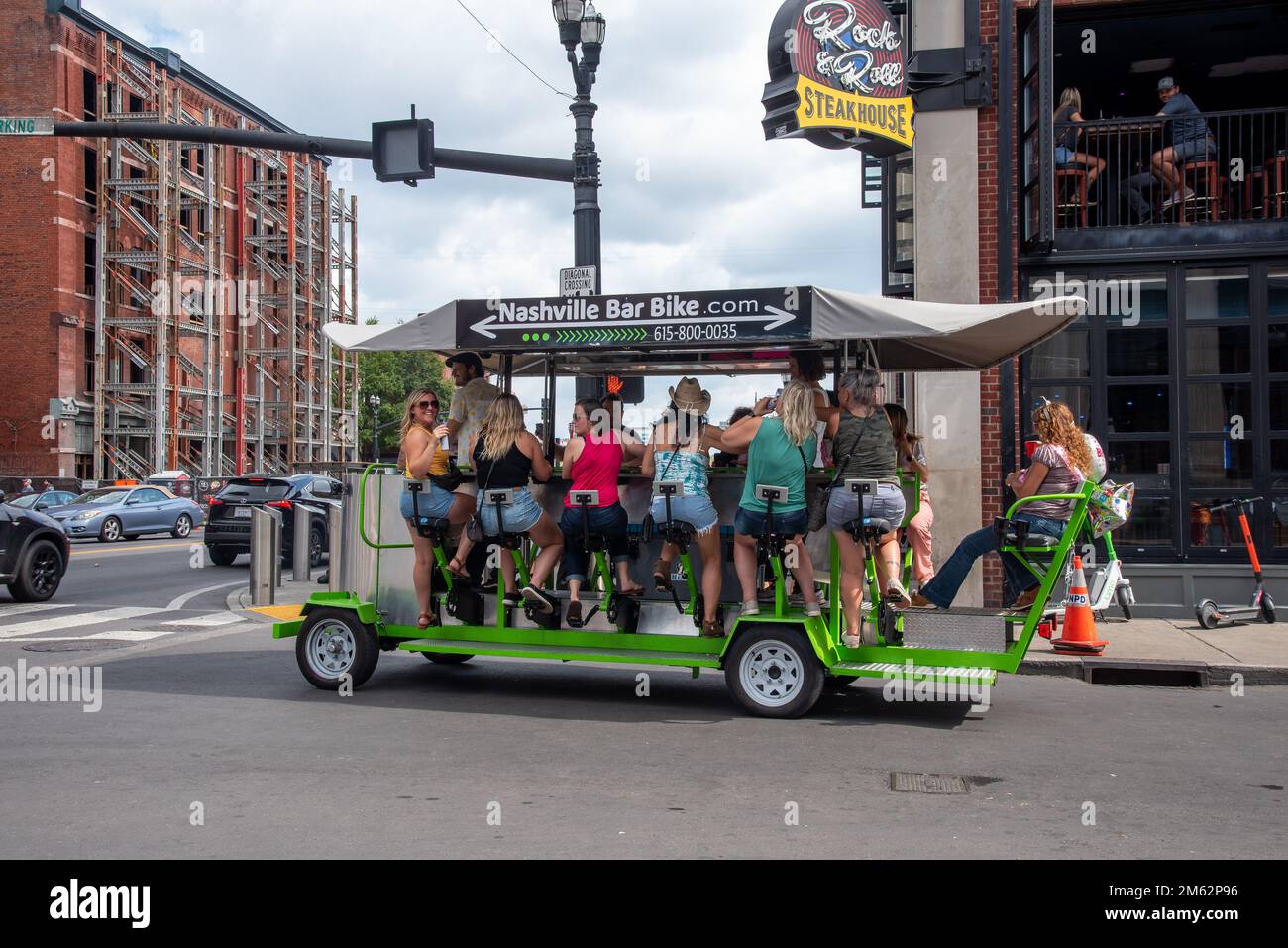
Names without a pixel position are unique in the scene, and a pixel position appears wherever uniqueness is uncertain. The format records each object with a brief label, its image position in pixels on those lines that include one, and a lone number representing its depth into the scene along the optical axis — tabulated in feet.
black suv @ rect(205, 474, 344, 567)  68.74
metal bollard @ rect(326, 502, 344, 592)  30.26
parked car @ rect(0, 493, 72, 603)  48.14
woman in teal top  25.71
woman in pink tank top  27.37
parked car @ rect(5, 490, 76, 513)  103.45
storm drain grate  20.08
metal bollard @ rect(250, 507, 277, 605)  49.65
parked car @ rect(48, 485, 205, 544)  95.30
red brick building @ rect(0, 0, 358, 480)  141.79
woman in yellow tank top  28.60
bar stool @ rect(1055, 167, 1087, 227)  46.01
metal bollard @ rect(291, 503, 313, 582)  54.60
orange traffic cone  34.55
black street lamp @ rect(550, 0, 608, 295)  44.47
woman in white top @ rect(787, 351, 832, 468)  26.89
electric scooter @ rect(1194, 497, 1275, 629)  39.65
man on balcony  44.96
